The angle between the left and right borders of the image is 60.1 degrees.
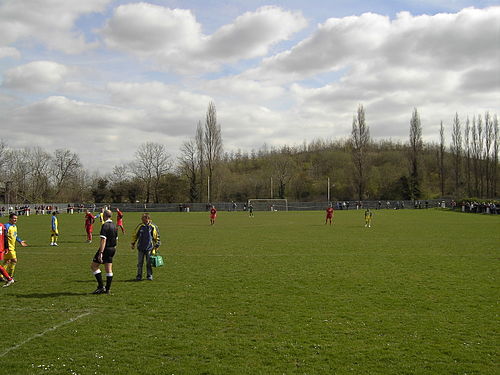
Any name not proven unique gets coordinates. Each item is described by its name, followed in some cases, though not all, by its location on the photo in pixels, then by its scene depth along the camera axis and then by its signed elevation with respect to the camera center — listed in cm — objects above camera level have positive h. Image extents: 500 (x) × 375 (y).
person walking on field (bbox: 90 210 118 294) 980 -128
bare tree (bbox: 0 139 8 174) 8474 +717
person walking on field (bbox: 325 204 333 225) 3386 -137
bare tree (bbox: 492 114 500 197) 8256 +968
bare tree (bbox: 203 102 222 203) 7962 +991
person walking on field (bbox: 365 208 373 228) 3179 -159
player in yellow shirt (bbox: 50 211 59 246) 1979 -165
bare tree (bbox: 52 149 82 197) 9356 +621
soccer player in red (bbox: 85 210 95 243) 2213 -137
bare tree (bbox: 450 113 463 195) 8500 +890
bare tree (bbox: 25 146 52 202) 8975 +419
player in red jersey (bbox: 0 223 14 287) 1087 -179
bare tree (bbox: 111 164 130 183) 9688 +505
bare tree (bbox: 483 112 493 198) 8301 +936
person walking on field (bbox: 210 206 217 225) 3572 -141
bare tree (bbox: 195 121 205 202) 8038 +910
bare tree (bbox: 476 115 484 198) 8388 +753
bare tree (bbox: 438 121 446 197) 8541 +621
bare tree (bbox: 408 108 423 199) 8219 +797
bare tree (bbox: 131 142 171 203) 9562 +538
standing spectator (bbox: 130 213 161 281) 1157 -120
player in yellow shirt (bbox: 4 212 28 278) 1121 -137
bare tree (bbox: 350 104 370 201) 8212 +900
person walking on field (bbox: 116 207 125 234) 2740 -129
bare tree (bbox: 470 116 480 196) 8412 +775
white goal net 7450 -152
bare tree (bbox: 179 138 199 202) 8962 +532
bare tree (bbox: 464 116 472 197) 8475 +670
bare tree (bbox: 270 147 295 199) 10062 +642
